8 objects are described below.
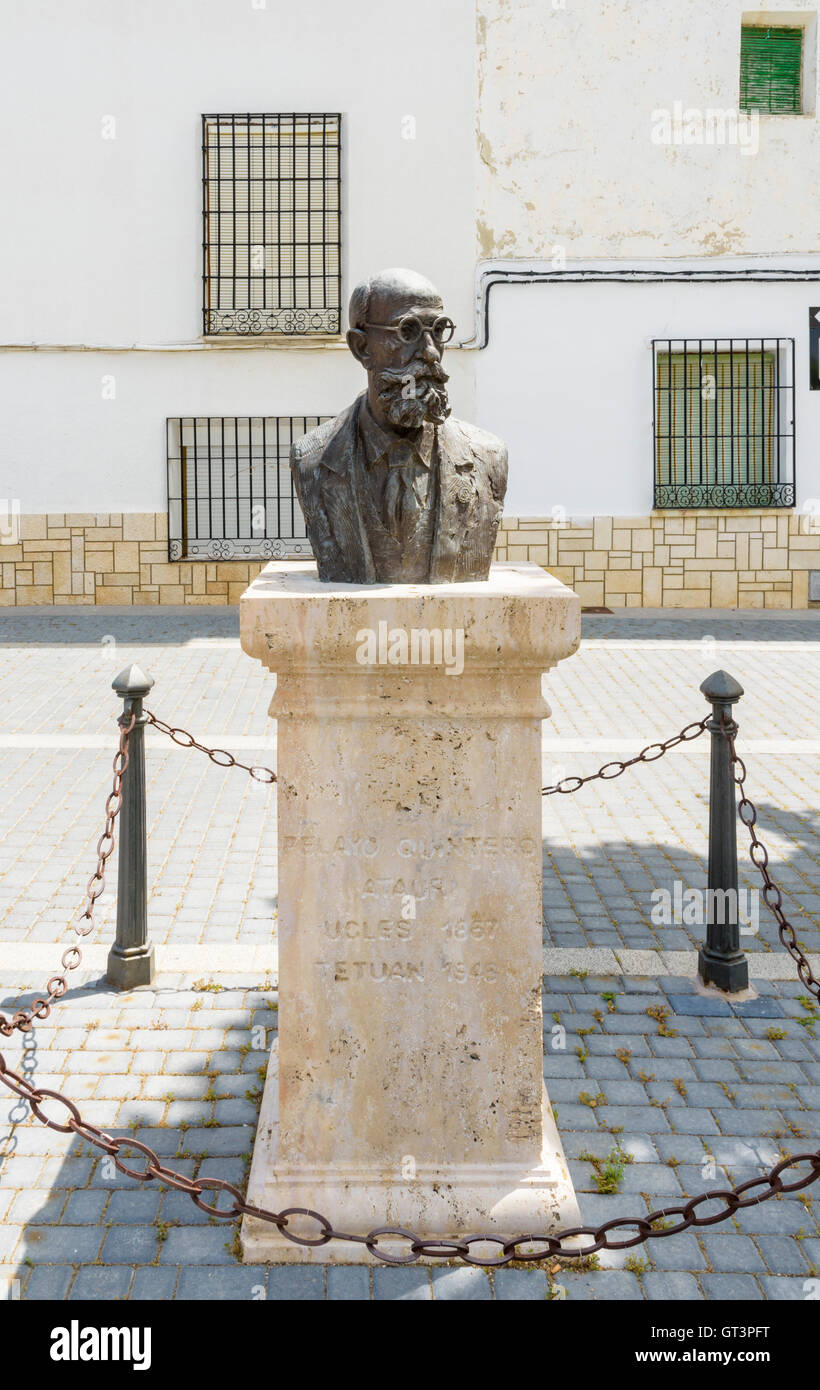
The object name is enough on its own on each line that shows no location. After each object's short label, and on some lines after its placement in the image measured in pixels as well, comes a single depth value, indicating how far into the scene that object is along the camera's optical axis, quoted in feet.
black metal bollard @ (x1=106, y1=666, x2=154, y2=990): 14.96
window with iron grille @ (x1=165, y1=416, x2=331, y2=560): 47.91
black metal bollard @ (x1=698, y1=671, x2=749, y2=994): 14.88
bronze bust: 10.43
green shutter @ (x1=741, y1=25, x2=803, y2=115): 46.98
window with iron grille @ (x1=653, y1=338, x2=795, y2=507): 47.39
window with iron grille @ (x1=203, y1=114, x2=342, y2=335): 46.09
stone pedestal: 9.84
